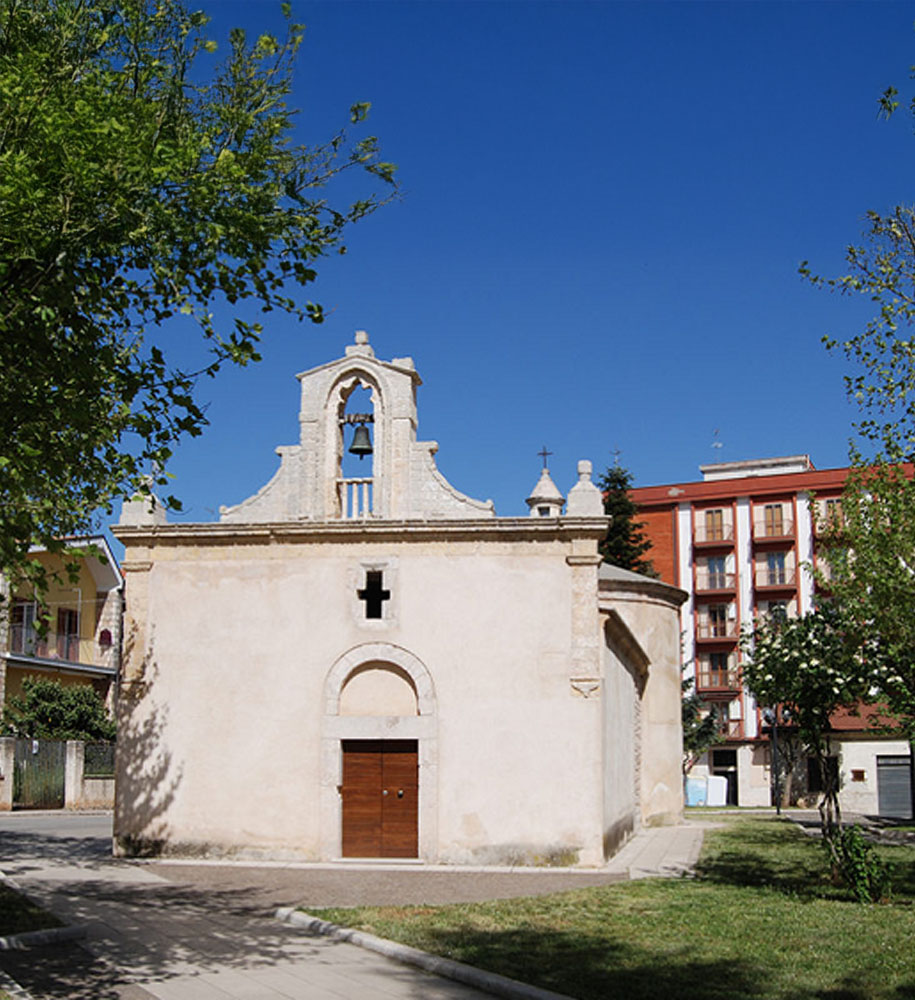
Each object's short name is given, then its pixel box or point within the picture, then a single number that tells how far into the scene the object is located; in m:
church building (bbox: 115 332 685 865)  18.30
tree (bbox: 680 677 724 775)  49.06
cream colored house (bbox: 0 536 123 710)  38.41
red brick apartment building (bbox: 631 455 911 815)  56.68
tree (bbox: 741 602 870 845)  16.00
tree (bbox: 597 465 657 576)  46.84
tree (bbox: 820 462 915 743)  17.70
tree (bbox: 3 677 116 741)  35.34
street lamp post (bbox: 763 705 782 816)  45.19
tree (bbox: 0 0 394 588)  9.42
